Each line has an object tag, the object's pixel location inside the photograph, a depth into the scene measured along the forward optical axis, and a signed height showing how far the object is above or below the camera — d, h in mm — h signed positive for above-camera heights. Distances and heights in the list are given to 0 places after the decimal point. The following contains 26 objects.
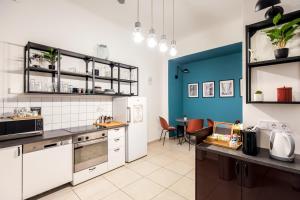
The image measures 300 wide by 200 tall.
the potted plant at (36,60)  2414 +705
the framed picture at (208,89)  4965 +418
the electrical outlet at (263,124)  1656 -278
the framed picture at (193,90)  5391 +415
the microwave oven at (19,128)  1922 -392
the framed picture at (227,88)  4535 +417
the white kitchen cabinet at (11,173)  1772 -929
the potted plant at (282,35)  1423 +680
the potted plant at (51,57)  2454 +767
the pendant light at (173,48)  2467 +924
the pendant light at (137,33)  2074 +1000
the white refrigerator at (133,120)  3309 -470
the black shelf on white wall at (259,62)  1465 +443
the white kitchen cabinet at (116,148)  2939 -1005
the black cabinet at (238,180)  1283 -806
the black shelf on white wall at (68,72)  2307 +546
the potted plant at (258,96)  1649 +57
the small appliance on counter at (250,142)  1488 -434
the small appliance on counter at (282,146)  1325 -432
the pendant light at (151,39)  2180 +963
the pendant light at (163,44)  2306 +956
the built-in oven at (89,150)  2453 -902
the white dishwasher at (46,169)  1962 -1010
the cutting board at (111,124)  3008 -508
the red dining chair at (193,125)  4137 -704
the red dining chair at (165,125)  4564 -783
